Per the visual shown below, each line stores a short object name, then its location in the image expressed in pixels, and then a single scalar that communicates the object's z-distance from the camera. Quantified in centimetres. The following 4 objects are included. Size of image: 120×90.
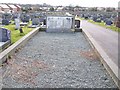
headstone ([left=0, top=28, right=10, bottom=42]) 699
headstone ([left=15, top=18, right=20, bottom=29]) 1218
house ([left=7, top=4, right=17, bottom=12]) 3883
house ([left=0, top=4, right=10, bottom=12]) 3499
